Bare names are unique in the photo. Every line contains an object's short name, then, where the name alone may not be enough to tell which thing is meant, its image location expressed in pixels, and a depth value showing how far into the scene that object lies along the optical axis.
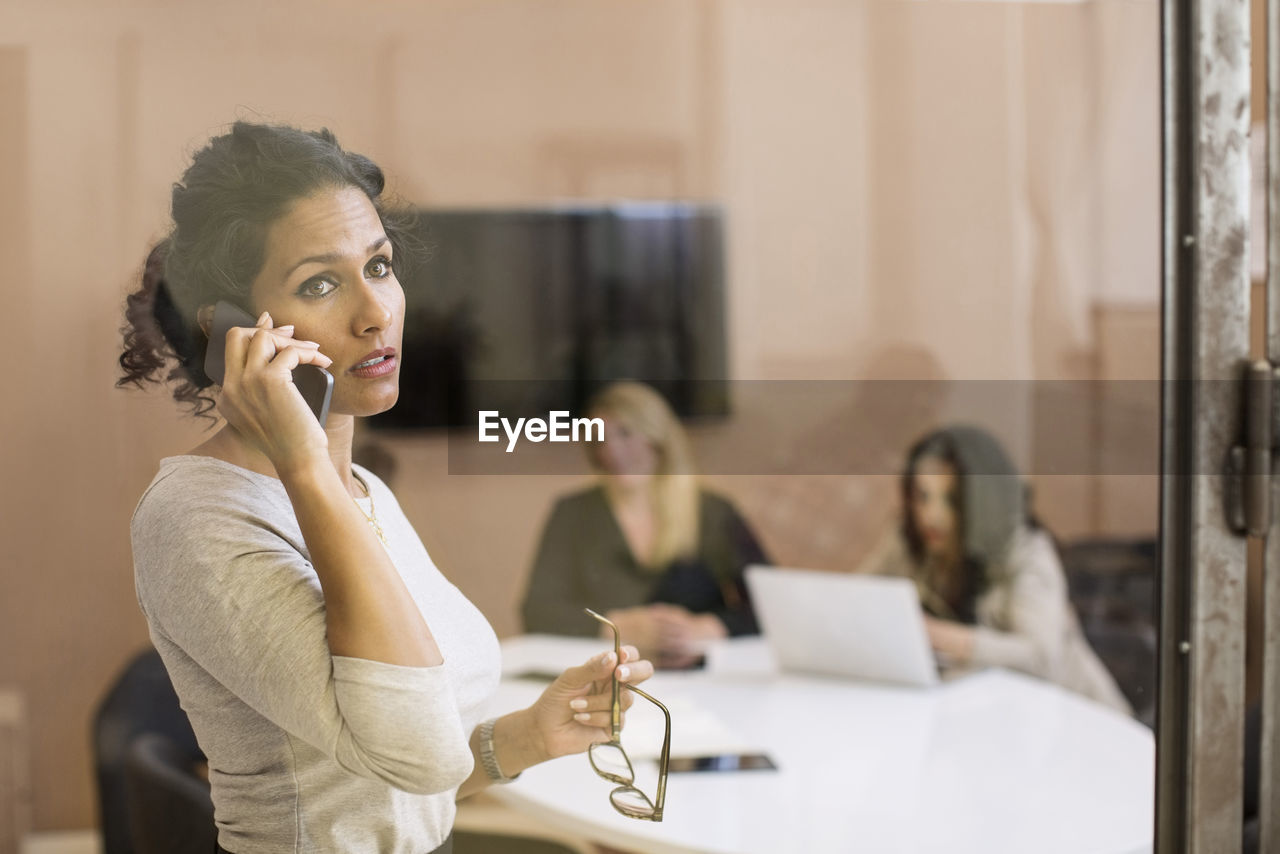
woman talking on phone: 2.11
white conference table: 2.40
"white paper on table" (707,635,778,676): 2.75
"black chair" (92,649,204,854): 2.30
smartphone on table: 2.49
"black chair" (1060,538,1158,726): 2.74
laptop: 3.20
